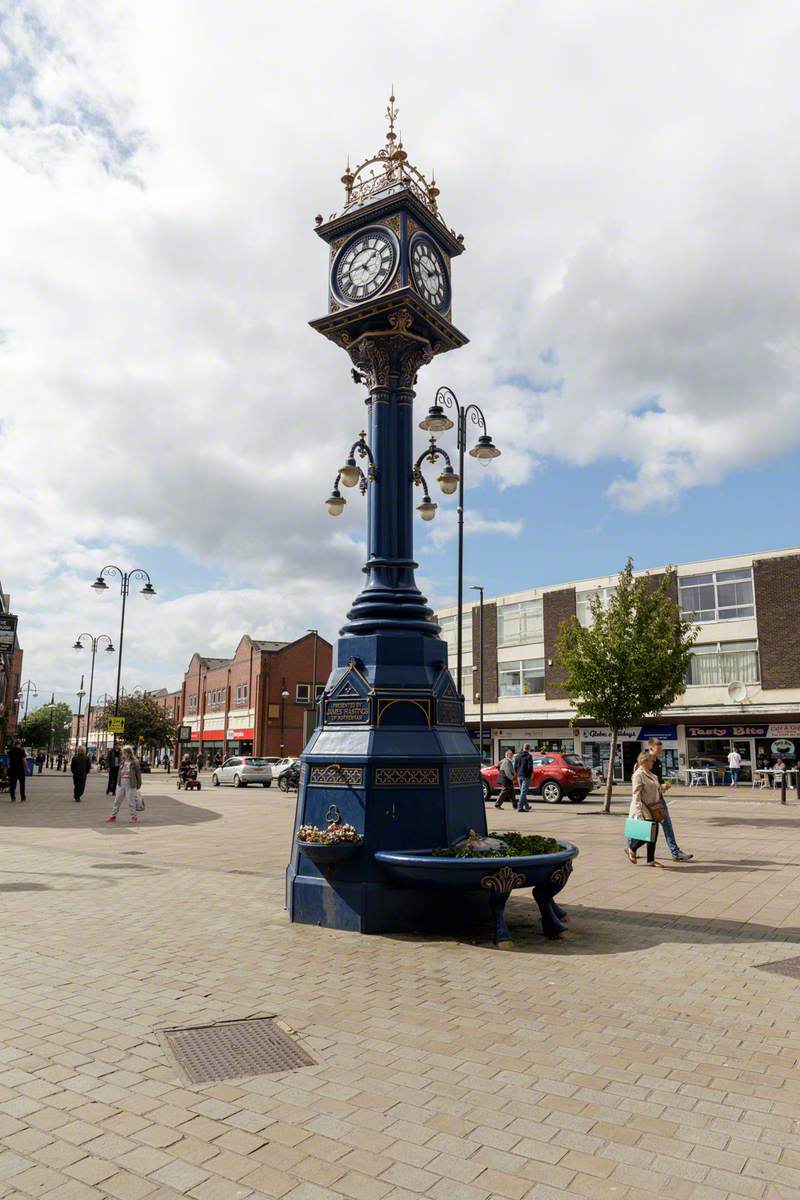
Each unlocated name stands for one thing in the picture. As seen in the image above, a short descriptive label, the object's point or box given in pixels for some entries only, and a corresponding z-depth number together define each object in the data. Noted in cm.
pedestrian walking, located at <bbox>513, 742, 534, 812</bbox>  2262
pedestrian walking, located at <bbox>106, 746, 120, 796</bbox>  2705
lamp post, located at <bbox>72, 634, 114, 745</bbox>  4960
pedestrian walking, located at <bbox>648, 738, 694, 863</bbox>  1188
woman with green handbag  1155
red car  2578
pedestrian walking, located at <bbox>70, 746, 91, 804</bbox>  2430
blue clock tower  730
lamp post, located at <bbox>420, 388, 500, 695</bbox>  988
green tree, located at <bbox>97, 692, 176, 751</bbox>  5797
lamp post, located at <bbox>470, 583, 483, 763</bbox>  4082
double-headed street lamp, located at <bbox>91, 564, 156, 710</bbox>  3710
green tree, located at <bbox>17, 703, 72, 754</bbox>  9431
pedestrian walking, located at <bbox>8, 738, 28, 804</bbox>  2461
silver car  3878
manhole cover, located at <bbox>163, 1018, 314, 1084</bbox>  414
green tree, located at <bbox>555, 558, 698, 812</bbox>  2114
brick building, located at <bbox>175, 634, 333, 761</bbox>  5816
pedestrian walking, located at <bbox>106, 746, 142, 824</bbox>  1806
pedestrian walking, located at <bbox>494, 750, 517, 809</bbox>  2334
